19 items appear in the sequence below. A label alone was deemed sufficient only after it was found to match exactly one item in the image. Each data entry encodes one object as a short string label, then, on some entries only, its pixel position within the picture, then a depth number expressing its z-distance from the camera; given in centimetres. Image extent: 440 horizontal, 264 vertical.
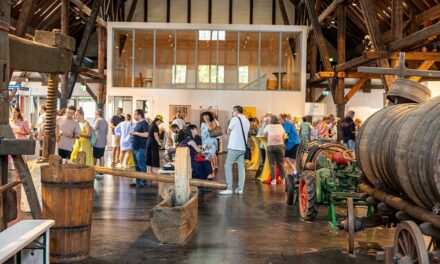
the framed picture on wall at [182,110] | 2670
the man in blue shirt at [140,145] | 1173
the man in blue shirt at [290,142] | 1273
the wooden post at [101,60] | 2839
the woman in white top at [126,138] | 1329
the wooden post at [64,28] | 2191
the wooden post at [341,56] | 2220
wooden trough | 639
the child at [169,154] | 1248
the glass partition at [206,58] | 2744
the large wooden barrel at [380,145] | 483
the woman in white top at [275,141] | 1188
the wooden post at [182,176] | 691
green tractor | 760
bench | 336
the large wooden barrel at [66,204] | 522
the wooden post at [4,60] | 407
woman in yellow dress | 1188
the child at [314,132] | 1892
